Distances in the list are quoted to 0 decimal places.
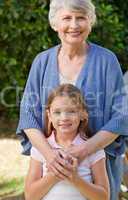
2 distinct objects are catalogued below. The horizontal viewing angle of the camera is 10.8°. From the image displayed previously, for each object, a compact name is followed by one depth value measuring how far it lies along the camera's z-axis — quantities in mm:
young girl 3410
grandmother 3442
